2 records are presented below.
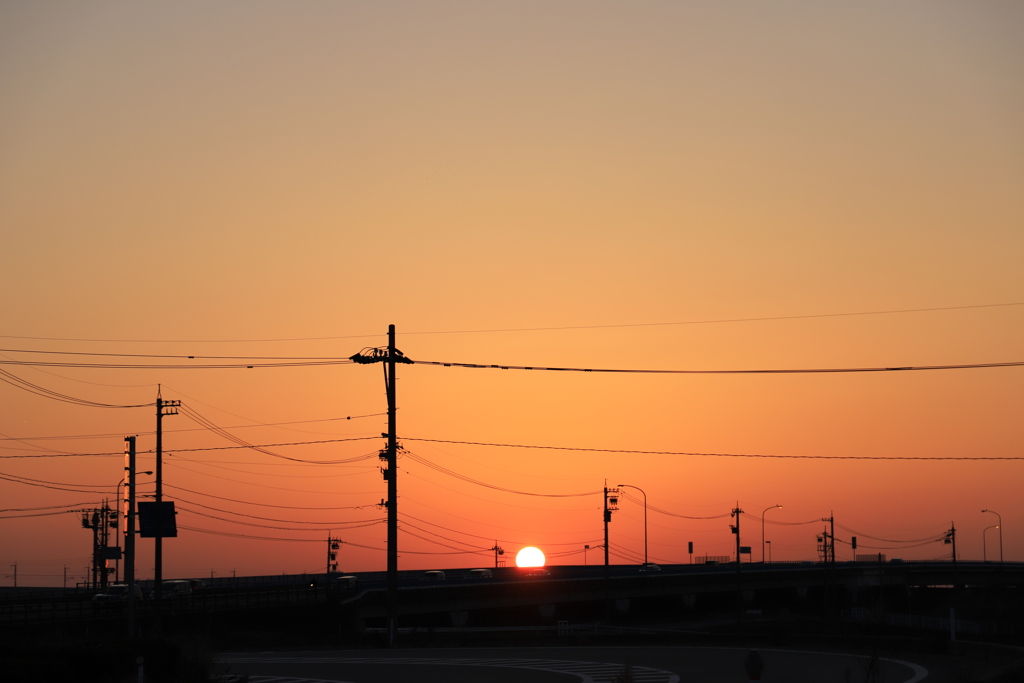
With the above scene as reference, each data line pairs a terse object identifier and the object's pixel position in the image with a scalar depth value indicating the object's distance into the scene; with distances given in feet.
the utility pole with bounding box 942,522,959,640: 492.17
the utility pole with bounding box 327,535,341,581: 481.87
